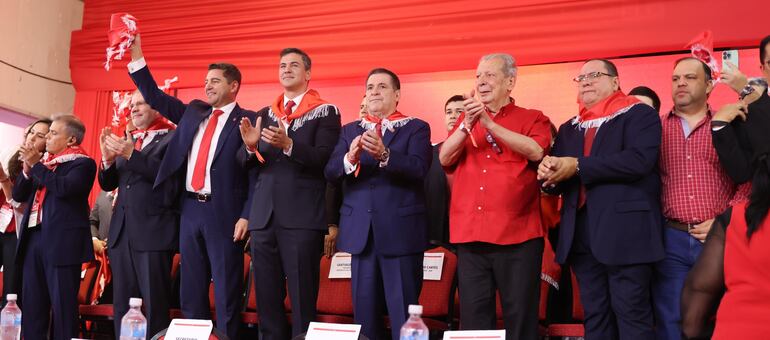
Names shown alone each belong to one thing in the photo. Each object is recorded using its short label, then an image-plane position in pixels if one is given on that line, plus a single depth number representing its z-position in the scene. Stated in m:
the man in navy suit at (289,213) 3.74
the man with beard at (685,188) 3.16
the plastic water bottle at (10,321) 3.23
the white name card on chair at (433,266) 4.13
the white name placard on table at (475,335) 2.51
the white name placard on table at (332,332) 2.74
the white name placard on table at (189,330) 2.90
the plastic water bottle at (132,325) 3.12
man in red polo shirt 3.25
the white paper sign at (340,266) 4.35
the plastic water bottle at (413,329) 2.73
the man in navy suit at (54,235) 4.43
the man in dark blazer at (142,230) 4.14
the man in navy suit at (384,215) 3.52
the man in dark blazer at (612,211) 3.09
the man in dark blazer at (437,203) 4.21
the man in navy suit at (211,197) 3.93
